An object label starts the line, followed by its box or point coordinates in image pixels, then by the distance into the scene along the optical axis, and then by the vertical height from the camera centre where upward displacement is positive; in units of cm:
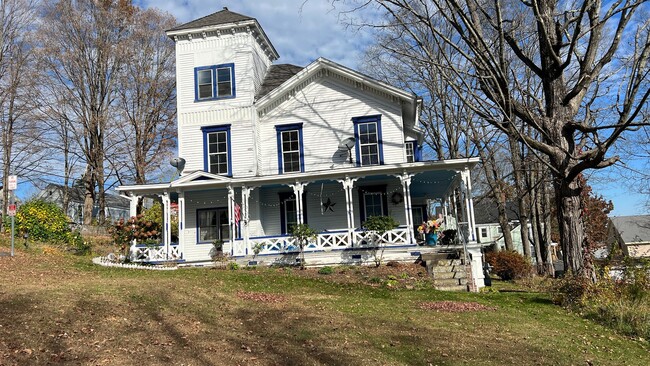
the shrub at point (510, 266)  2239 -193
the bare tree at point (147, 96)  3284 +990
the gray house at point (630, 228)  4807 -122
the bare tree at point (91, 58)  3047 +1171
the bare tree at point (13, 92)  2802 +898
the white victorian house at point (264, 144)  2019 +381
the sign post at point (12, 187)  1653 +212
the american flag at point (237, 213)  1947 +99
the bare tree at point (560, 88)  1215 +337
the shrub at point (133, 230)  1962 +57
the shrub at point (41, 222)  2259 +127
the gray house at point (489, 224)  5034 +6
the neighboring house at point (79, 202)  4302 +437
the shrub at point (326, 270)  1655 -122
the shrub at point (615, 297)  1002 -178
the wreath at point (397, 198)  2056 +127
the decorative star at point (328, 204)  2103 +123
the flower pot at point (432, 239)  1839 -42
